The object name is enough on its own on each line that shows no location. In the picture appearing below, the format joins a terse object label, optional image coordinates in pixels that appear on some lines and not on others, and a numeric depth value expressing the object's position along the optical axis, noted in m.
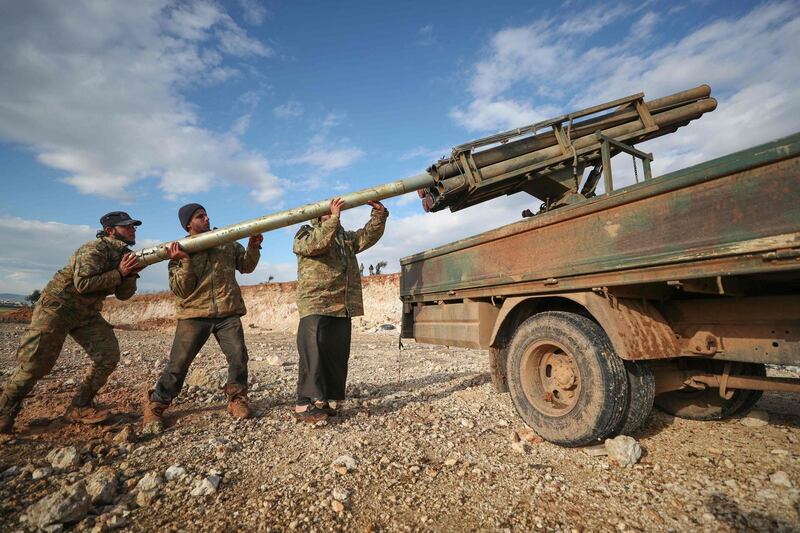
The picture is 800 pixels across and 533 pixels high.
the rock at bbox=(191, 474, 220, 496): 2.08
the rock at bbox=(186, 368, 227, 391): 4.36
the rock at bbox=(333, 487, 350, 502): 2.00
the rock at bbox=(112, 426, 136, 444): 2.75
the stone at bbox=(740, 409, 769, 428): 2.81
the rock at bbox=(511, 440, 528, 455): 2.59
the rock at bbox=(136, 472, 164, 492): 2.08
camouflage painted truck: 1.73
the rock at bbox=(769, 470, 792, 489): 1.94
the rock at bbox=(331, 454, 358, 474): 2.34
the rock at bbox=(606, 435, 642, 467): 2.29
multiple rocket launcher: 3.58
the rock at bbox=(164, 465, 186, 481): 2.24
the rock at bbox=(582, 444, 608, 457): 2.44
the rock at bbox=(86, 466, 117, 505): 1.97
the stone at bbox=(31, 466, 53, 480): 2.24
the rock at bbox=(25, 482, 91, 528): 1.75
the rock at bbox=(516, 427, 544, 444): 2.79
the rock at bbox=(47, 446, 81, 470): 2.38
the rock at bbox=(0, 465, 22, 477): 2.27
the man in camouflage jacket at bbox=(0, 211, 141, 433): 3.04
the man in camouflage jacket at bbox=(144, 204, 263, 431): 3.29
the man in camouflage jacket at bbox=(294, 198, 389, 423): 3.36
